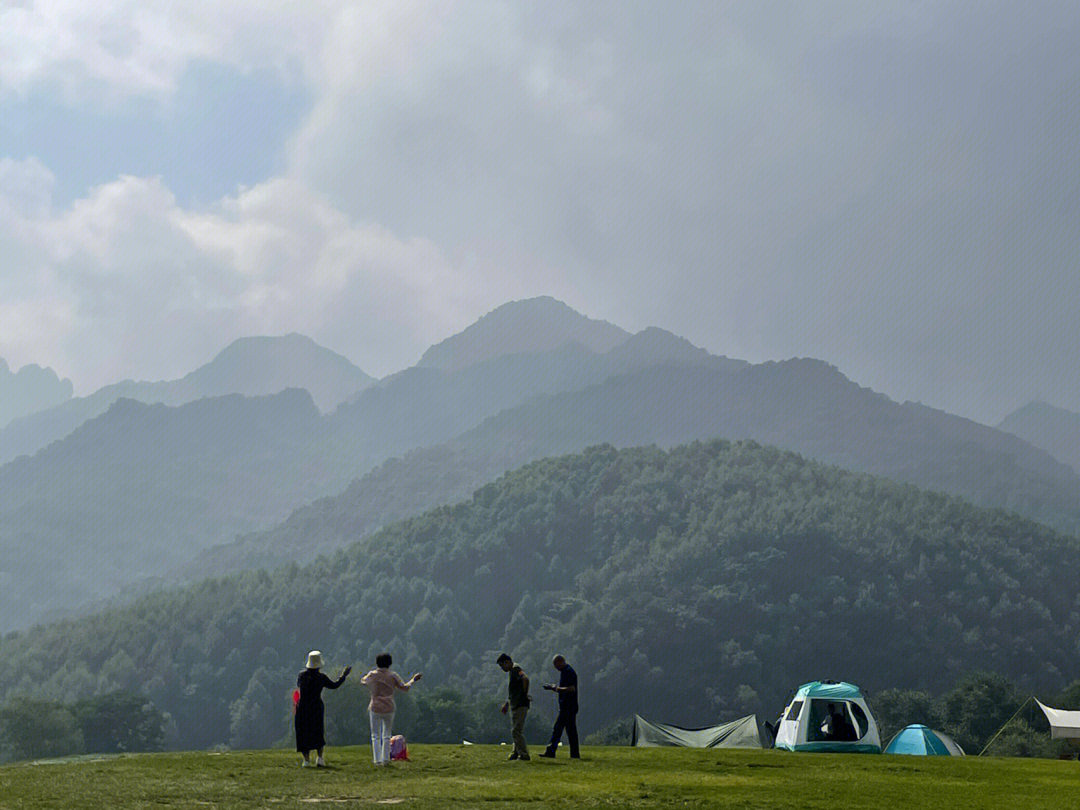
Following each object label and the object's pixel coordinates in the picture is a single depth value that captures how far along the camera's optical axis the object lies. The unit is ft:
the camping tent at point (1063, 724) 160.56
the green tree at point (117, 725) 464.65
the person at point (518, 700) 75.72
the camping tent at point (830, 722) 101.60
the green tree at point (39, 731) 446.19
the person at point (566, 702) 76.74
